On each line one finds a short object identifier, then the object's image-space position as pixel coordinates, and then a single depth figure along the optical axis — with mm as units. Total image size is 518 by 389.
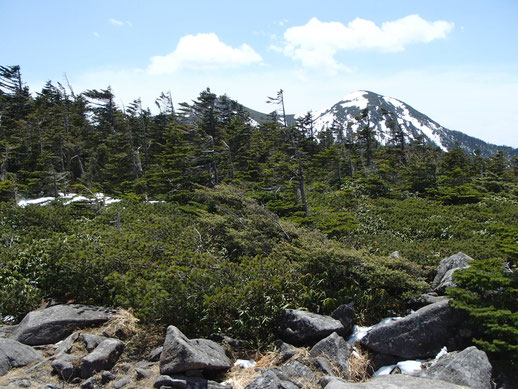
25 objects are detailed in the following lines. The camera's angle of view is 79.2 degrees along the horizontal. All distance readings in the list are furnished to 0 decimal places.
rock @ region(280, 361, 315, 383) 5273
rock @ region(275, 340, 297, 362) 5953
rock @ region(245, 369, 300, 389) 4809
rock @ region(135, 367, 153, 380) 5164
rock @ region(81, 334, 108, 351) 6004
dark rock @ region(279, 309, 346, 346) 6363
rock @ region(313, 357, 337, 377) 5408
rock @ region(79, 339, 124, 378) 5262
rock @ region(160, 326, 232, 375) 4949
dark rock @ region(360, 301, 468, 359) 5895
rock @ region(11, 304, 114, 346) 6270
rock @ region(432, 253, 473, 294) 8309
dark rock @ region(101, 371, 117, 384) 5169
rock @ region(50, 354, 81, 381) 5176
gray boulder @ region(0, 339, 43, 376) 5184
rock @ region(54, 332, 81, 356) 5863
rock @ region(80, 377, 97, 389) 4992
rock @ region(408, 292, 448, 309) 7393
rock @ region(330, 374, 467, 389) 4445
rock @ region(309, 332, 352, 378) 5625
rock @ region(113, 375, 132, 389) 5016
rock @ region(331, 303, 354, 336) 6828
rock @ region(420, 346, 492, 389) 4680
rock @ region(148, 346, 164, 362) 5793
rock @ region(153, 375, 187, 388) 4793
